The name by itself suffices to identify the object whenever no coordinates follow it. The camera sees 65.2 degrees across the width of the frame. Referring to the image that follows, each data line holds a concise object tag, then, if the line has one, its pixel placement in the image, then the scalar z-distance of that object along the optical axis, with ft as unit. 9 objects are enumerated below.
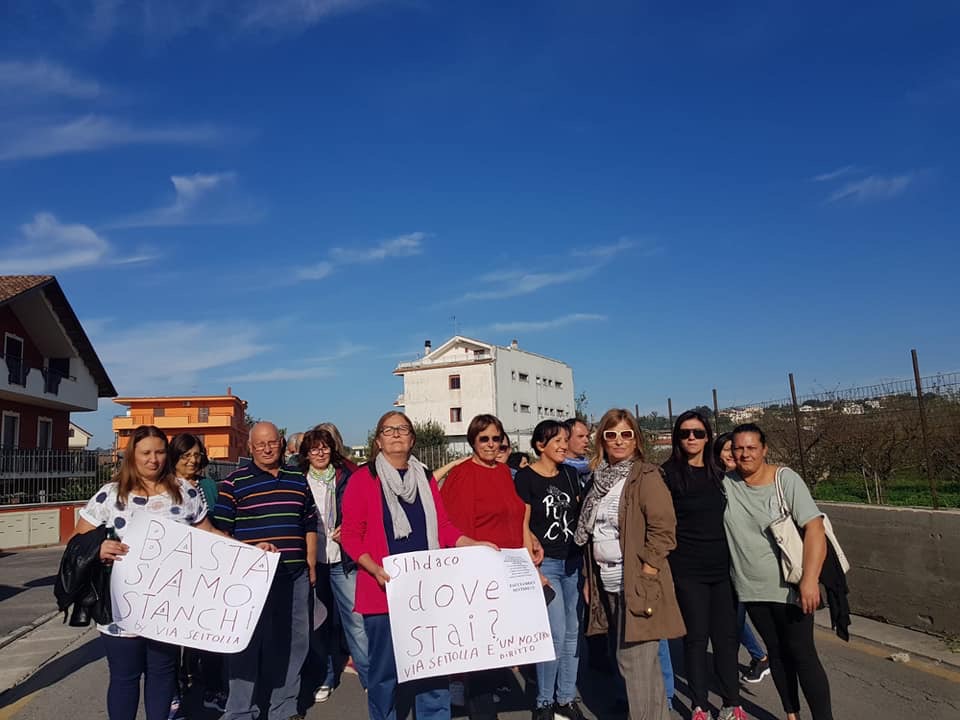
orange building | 207.31
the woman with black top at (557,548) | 15.80
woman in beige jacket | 13.82
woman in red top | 15.65
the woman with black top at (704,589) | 15.07
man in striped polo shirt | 15.57
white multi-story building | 220.84
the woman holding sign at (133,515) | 13.30
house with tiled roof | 89.45
